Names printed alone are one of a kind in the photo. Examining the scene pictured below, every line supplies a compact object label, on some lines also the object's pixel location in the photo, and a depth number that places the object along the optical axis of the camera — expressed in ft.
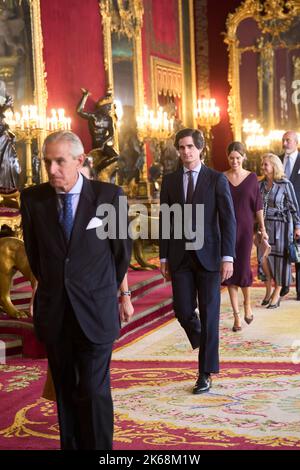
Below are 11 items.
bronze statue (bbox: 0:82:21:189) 30.04
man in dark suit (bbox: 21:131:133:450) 11.03
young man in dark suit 16.63
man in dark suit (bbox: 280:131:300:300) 28.91
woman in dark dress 23.47
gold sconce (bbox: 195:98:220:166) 50.93
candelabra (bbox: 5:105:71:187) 30.55
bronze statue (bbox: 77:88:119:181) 36.63
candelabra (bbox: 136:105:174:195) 42.09
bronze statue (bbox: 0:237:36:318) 21.49
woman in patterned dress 26.25
